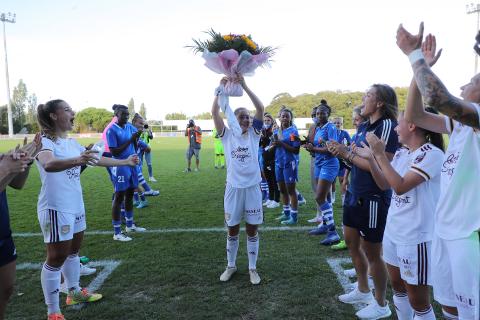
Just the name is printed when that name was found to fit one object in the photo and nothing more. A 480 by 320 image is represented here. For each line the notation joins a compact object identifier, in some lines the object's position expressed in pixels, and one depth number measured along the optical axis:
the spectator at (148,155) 13.92
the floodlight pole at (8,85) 58.19
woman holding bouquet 4.77
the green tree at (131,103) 121.56
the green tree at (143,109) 124.96
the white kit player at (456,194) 1.85
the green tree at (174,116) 116.31
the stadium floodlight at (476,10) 45.57
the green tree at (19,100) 96.94
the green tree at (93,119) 91.25
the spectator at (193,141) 17.27
